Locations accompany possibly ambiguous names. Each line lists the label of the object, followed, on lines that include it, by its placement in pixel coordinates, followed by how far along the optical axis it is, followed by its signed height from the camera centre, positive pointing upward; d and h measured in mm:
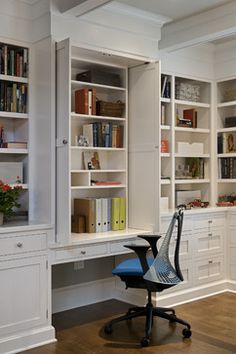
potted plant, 3357 -181
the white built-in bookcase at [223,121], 5113 +645
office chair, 3420 -794
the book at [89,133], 4094 +391
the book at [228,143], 5145 +376
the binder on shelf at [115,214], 4148 -374
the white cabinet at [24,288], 3217 -862
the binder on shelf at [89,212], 3973 -341
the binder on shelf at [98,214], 4023 -362
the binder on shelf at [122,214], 4195 -379
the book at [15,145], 3650 +253
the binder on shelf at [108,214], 4113 -369
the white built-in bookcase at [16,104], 3602 +590
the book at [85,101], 3976 +673
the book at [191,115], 5103 +698
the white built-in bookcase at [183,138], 4781 +439
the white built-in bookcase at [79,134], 3463 +313
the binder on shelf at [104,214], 4070 -366
